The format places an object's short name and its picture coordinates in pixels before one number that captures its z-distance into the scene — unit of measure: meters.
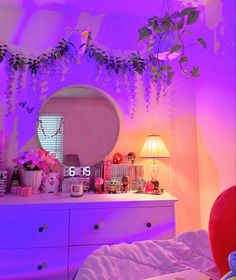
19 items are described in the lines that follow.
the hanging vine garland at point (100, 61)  1.96
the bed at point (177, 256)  0.75
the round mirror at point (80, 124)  2.00
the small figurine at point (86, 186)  1.90
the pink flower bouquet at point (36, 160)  1.78
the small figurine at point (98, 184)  1.85
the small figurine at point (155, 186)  1.83
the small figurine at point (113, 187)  1.83
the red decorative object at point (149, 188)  1.85
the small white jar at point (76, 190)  1.70
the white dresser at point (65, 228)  1.45
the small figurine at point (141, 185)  1.89
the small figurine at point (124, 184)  1.88
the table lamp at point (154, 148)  1.94
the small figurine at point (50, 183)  1.86
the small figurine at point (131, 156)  2.02
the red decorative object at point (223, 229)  0.73
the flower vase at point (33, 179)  1.81
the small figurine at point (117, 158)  2.00
